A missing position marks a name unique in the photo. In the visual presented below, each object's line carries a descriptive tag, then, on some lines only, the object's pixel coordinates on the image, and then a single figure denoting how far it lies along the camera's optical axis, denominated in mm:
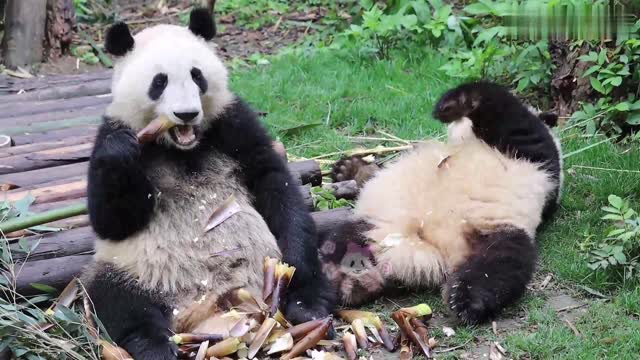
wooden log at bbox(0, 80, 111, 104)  12266
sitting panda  6254
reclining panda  7004
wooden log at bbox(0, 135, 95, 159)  9383
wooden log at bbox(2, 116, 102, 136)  10305
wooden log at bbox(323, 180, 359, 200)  9102
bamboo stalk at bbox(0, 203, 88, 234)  6996
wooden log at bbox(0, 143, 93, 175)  9000
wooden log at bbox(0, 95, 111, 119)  11289
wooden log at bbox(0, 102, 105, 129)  10687
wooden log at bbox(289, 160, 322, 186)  9141
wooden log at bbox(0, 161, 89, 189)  8492
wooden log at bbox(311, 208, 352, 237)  8109
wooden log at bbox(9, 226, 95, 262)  7223
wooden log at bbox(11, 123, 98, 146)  10000
